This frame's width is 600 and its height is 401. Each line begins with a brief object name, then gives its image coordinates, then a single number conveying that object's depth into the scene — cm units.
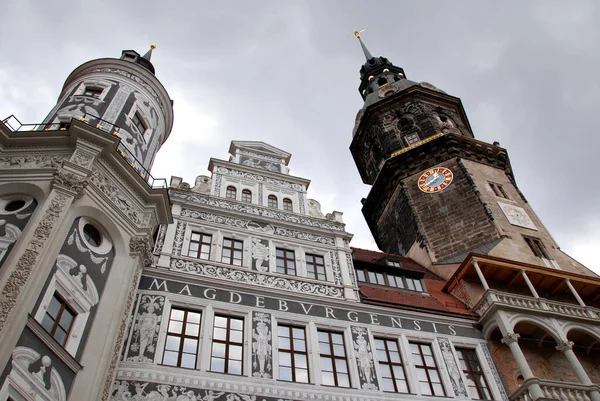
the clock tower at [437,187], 2348
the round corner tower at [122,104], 1627
